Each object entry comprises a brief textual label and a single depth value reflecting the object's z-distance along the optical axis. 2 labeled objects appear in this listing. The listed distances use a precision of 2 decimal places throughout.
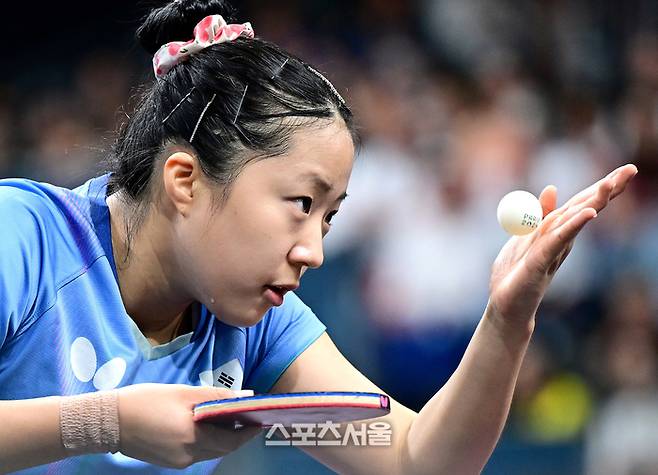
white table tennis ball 4.13
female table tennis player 4.07
